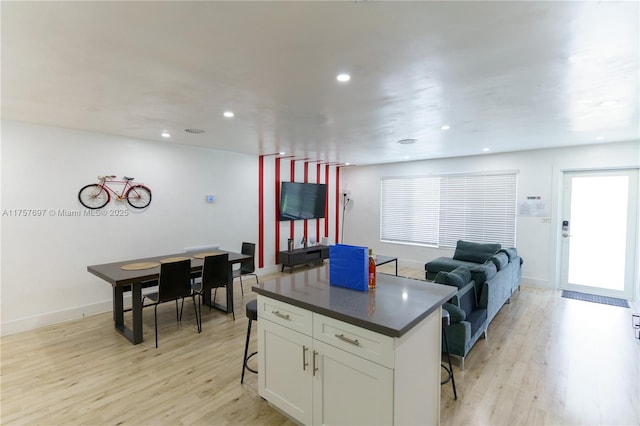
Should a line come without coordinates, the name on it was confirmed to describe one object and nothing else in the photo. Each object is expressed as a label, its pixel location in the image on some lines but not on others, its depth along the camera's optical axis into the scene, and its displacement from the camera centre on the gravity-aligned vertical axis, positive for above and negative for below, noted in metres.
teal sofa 2.82 -0.96
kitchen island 1.67 -0.87
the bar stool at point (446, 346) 2.32 -1.20
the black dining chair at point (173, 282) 3.46 -0.89
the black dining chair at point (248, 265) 4.74 -0.93
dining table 3.40 -0.81
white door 4.89 -0.37
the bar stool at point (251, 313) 2.56 -0.89
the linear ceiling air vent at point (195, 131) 4.11 +0.97
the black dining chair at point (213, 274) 3.84 -0.87
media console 6.55 -1.10
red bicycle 4.24 +0.13
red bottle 2.26 -0.50
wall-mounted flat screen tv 6.74 +0.11
